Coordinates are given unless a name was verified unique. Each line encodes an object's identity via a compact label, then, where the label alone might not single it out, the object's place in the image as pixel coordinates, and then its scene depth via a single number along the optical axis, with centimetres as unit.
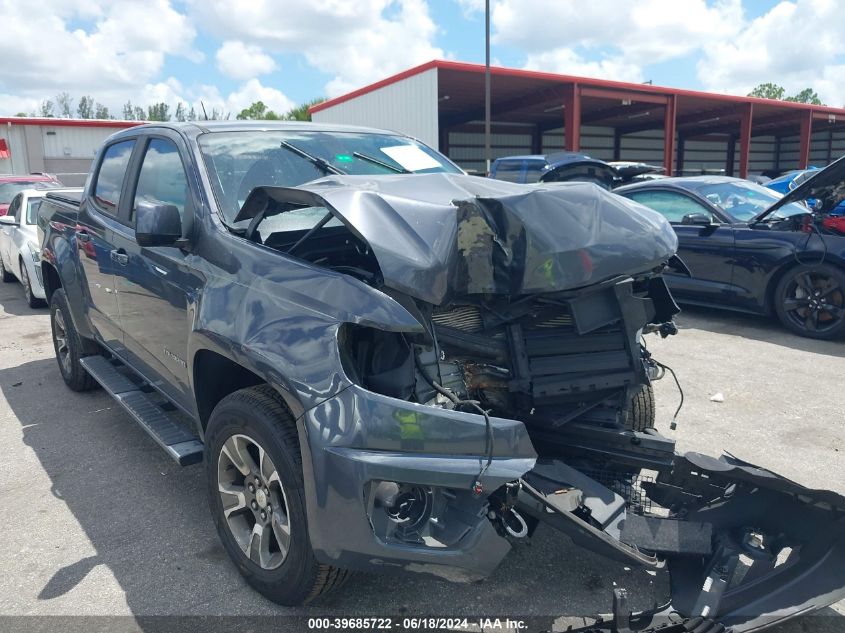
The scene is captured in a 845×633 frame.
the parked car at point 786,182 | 1608
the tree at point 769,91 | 9788
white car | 888
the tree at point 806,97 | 10731
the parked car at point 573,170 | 1267
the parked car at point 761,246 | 649
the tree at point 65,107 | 8089
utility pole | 1826
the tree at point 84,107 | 8039
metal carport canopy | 2298
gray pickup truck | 221
